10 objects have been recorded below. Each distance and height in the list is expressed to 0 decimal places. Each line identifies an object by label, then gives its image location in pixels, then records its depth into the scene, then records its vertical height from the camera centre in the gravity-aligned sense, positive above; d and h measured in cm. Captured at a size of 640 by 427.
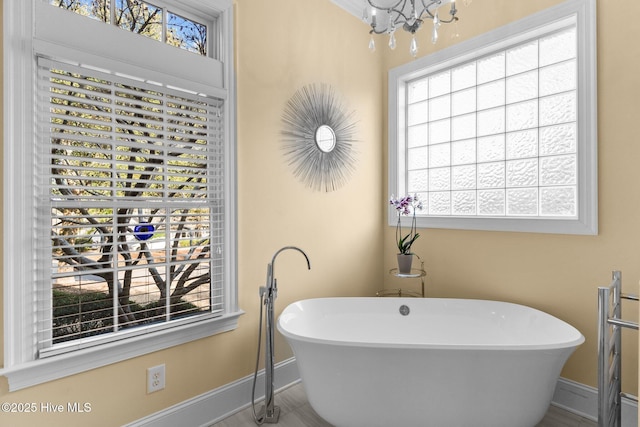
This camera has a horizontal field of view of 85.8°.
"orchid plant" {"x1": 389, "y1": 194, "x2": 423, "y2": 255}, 255 +1
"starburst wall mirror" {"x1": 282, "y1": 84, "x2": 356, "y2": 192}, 233 +54
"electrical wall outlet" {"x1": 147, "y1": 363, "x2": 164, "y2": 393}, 171 -83
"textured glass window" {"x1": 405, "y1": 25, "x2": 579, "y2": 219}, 211 +55
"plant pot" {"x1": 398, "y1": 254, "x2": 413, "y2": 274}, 254 -37
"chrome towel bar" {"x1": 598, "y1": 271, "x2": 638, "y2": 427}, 146 -63
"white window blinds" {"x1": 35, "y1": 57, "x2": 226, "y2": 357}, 145 +4
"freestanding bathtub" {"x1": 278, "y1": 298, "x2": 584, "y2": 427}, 154 -78
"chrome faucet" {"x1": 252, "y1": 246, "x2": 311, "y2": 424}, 189 -79
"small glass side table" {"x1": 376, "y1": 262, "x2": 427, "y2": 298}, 253 -63
